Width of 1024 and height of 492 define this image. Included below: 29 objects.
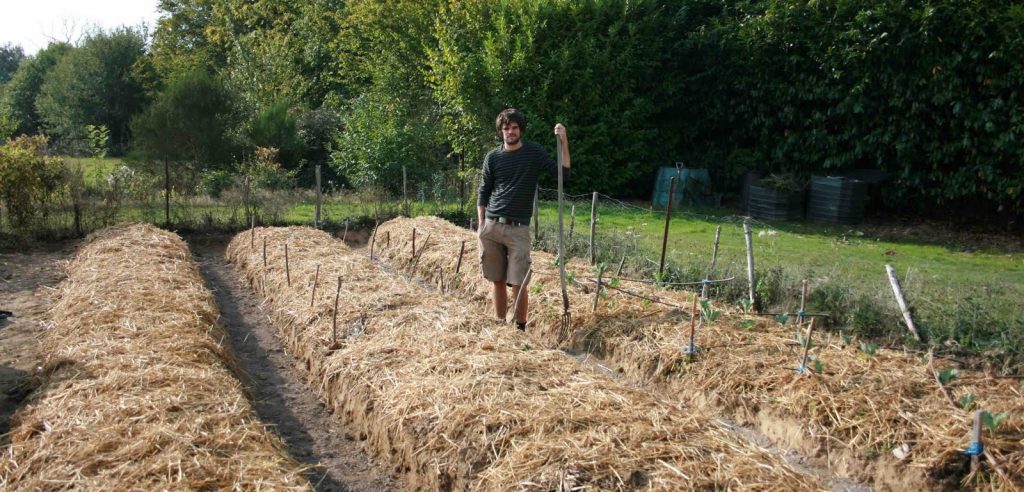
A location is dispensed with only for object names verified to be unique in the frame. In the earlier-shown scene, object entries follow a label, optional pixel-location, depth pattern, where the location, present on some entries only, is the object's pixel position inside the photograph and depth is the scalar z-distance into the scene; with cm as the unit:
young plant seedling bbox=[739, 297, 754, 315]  585
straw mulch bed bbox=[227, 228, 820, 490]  344
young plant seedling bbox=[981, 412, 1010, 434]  372
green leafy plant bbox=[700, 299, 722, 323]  555
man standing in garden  582
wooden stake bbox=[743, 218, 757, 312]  607
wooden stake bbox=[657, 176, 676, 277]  689
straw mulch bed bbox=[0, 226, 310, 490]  329
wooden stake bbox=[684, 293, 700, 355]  518
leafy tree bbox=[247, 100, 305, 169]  1702
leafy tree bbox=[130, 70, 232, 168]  1559
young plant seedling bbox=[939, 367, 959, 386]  441
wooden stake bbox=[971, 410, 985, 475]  363
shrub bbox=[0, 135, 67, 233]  990
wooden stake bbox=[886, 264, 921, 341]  539
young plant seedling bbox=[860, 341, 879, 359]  486
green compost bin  1420
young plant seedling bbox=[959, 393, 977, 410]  417
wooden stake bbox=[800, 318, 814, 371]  467
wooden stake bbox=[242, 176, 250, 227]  1125
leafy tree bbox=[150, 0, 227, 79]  2705
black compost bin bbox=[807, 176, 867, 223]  1234
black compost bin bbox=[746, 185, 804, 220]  1279
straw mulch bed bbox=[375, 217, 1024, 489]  393
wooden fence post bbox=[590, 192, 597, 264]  769
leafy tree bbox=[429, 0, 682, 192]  1391
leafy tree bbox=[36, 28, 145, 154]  2689
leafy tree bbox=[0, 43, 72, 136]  3294
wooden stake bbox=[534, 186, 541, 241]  946
